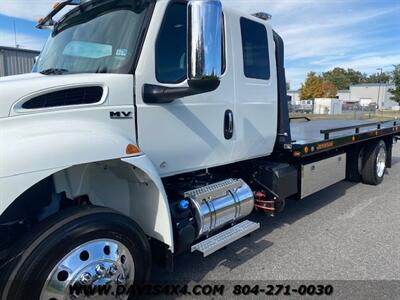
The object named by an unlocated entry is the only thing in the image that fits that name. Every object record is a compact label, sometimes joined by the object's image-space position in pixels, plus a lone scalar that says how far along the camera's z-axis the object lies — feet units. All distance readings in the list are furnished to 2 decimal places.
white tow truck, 7.29
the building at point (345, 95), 304.09
